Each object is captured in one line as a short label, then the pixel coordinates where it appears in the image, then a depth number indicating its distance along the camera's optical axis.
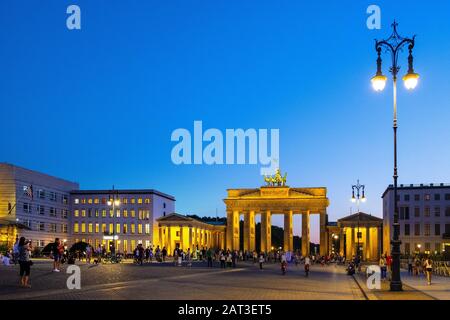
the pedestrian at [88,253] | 62.66
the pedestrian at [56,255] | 39.02
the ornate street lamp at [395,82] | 26.00
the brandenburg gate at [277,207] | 122.81
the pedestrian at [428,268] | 34.53
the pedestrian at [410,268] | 54.47
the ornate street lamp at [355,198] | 57.68
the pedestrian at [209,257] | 61.47
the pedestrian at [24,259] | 25.33
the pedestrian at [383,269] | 41.33
